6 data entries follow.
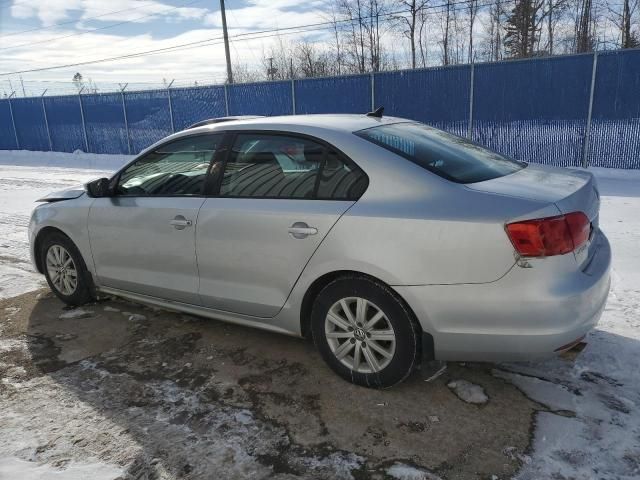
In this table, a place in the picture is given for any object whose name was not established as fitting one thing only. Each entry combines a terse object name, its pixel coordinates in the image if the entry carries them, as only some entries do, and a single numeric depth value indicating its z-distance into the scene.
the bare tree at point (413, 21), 30.00
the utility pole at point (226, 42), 25.83
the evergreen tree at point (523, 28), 28.75
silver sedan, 2.60
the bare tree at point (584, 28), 28.24
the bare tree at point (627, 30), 23.62
